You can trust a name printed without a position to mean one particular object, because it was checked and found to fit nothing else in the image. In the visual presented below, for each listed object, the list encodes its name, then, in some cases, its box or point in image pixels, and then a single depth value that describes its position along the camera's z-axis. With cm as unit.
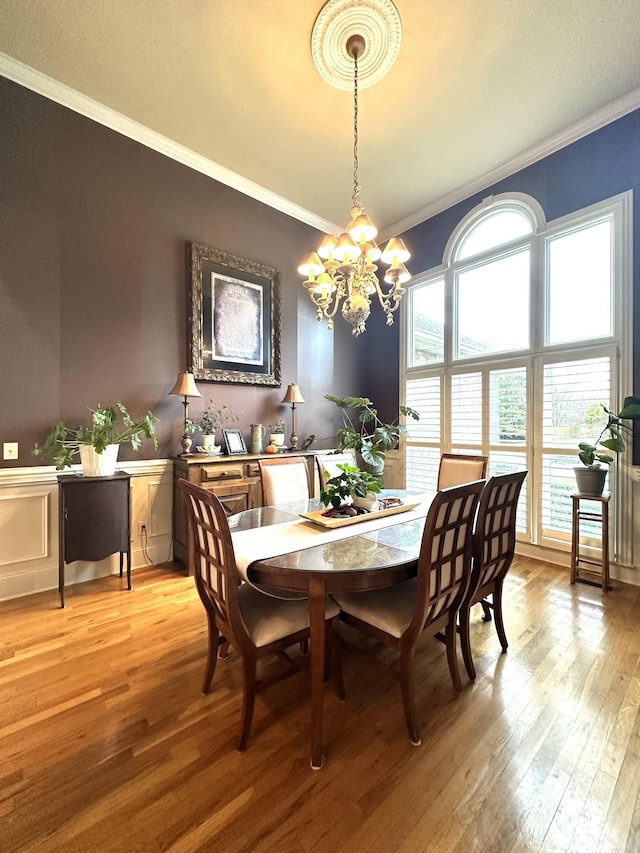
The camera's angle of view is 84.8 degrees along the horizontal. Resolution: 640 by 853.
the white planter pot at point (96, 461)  258
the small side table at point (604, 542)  269
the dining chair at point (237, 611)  135
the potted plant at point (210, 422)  324
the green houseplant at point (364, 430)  405
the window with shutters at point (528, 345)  298
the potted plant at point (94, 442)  253
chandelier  206
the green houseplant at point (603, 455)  264
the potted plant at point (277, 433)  379
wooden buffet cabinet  299
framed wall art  339
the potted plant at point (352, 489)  196
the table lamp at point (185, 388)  304
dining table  132
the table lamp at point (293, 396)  388
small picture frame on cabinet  342
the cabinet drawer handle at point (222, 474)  300
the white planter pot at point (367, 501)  209
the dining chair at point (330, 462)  286
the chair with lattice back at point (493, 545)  173
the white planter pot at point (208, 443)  324
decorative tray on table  183
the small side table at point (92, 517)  247
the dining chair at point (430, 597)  137
